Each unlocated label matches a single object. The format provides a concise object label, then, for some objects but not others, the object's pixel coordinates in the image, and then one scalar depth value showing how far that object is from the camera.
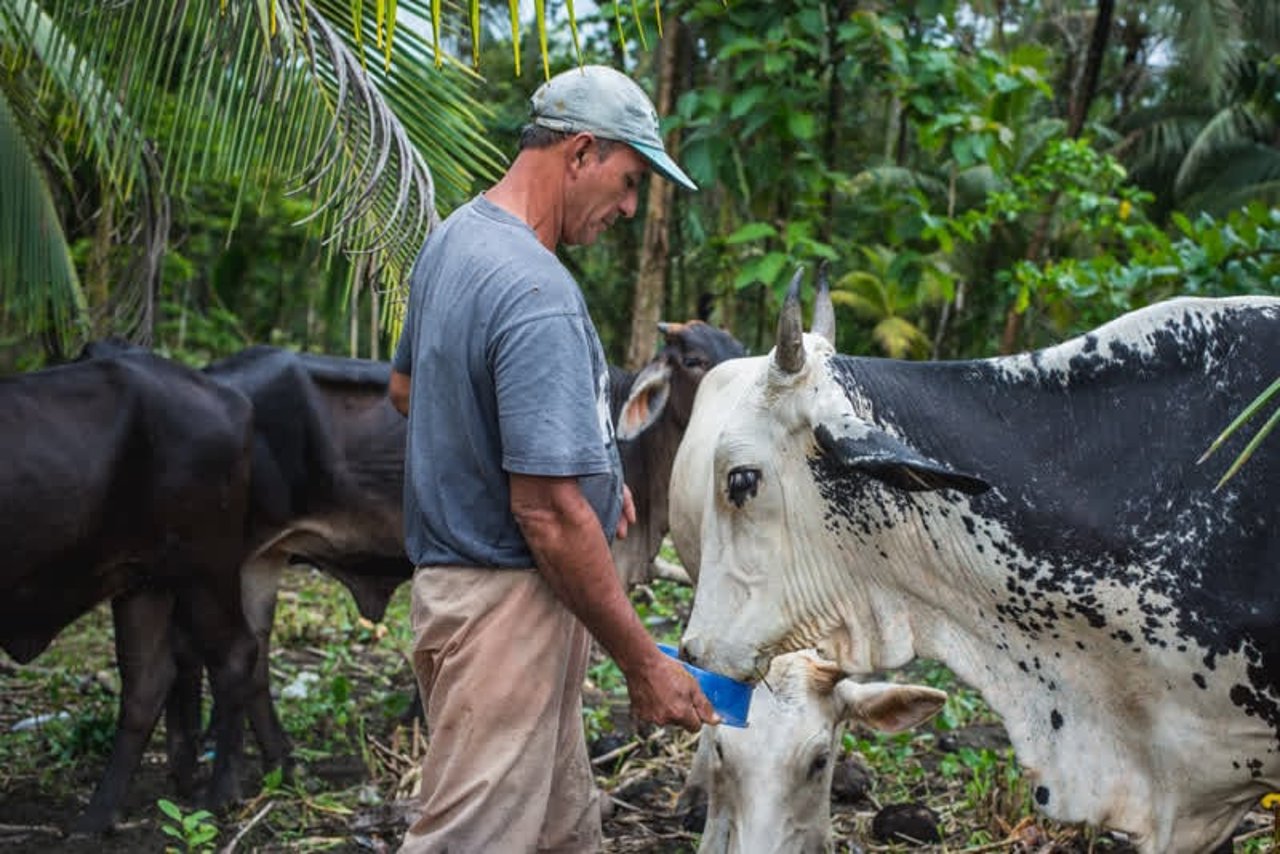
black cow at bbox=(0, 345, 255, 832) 5.04
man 2.81
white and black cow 3.16
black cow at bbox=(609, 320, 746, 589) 5.88
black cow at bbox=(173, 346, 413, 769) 6.12
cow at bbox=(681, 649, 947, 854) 3.95
